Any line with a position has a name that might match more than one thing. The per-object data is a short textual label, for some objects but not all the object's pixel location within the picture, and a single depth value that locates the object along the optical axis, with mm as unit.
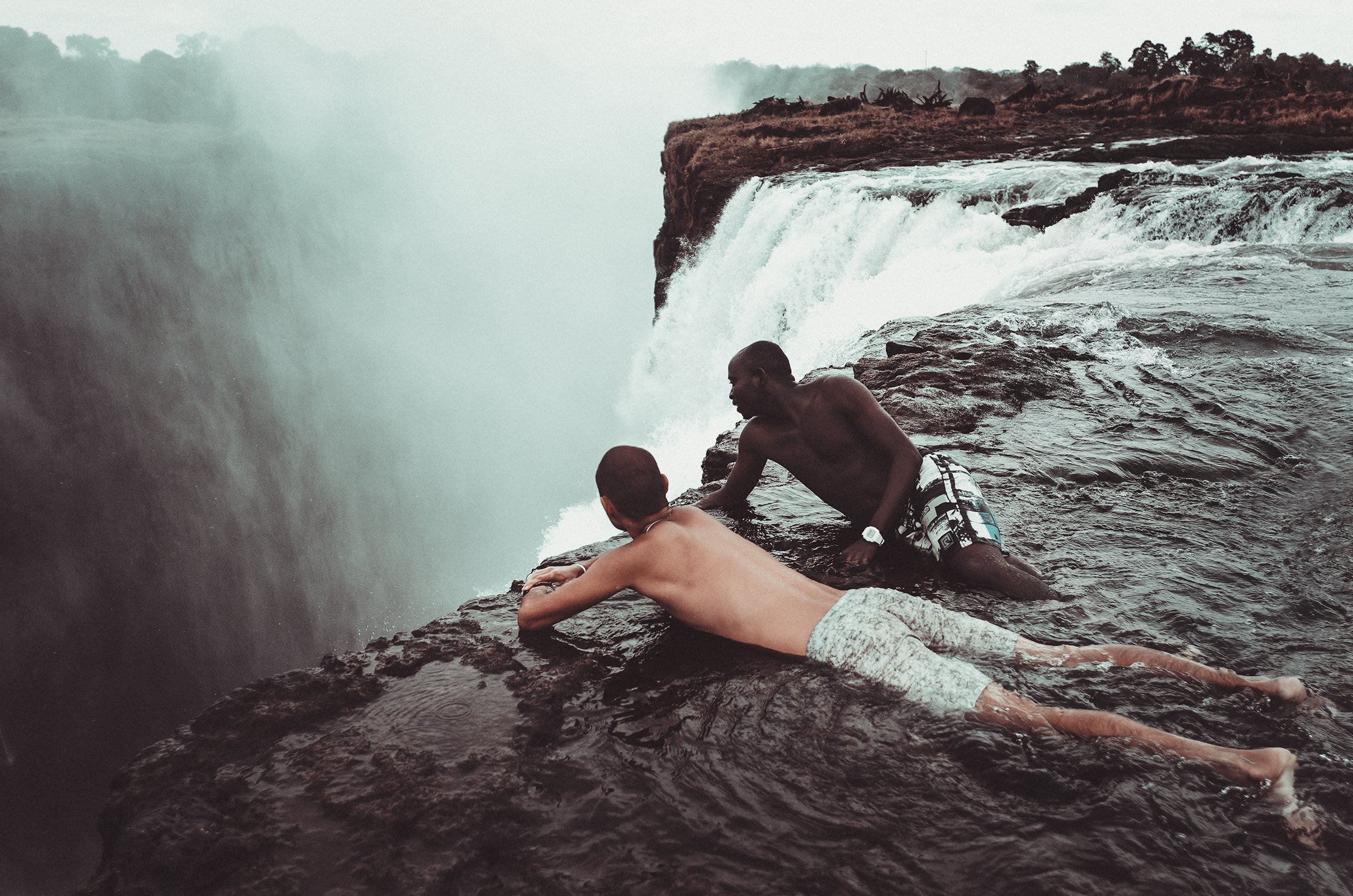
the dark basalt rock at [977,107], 25641
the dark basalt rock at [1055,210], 11469
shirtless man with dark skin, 3275
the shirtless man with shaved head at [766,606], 2406
